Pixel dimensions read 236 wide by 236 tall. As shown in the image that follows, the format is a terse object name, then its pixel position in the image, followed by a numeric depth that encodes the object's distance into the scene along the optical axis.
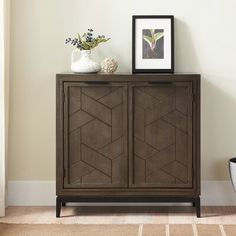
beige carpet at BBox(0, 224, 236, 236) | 4.01
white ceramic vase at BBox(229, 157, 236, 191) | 4.49
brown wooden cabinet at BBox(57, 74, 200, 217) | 4.34
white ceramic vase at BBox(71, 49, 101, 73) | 4.41
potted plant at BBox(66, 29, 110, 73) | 4.42
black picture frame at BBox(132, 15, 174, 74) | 4.61
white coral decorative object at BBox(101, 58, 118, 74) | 4.43
